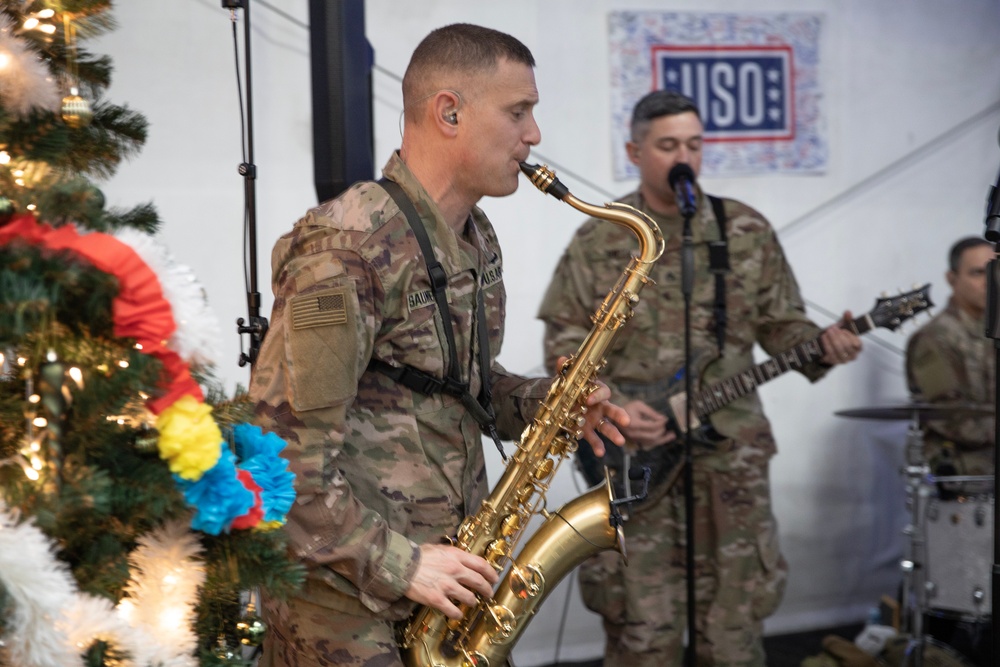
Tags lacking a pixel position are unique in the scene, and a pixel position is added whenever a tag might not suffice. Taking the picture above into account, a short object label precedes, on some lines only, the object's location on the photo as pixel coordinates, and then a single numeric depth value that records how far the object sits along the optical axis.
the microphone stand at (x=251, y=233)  2.63
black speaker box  2.84
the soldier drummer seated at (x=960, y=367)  4.68
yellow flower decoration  1.31
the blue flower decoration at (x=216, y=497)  1.35
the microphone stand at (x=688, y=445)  3.41
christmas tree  1.22
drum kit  4.30
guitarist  3.70
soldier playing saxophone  1.96
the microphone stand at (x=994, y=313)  2.29
